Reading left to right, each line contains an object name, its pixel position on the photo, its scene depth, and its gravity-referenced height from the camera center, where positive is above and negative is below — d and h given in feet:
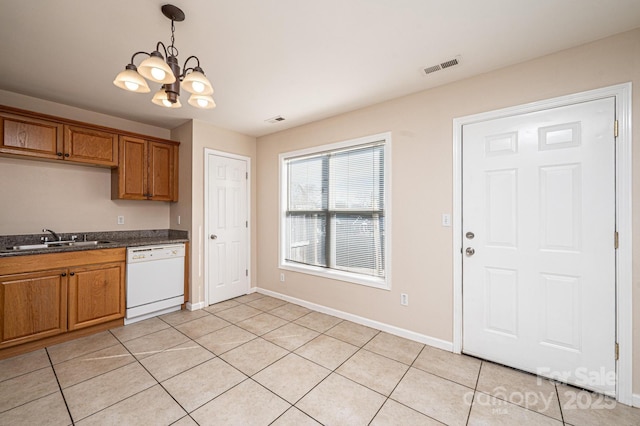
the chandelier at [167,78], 4.73 +2.61
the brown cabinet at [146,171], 11.14 +1.87
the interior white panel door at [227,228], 12.47 -0.76
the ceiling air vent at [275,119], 11.51 +4.20
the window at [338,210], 10.29 +0.10
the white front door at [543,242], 6.30 -0.80
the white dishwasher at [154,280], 10.33 -2.84
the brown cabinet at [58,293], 7.87 -2.70
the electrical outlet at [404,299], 9.21 -3.07
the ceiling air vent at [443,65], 7.15 +4.18
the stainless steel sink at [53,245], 9.14 -1.20
